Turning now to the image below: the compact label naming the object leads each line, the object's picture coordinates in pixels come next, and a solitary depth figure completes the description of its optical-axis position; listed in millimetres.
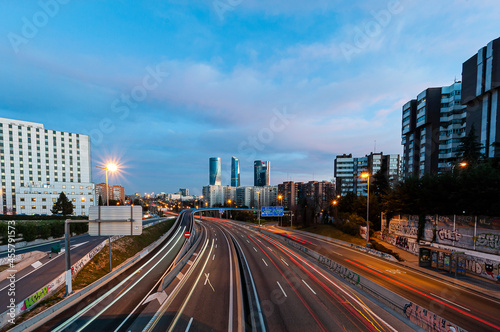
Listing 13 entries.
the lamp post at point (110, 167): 20428
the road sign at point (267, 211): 54125
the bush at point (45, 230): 33250
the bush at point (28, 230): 30272
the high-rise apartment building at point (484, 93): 45647
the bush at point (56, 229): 35188
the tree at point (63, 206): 64875
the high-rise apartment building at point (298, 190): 151375
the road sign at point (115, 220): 15554
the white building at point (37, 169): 83000
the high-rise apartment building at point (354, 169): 94938
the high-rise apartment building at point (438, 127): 59562
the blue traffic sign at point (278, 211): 54334
